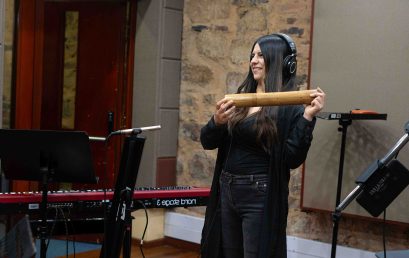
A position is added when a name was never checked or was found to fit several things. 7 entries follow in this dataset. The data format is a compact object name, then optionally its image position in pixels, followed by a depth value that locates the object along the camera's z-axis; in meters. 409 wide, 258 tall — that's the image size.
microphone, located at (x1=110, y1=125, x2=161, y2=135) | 2.38
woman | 2.29
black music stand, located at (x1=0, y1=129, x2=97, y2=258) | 2.62
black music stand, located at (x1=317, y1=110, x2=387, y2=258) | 3.47
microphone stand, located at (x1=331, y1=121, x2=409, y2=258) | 2.93
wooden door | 4.89
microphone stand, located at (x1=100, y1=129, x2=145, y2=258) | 2.39
